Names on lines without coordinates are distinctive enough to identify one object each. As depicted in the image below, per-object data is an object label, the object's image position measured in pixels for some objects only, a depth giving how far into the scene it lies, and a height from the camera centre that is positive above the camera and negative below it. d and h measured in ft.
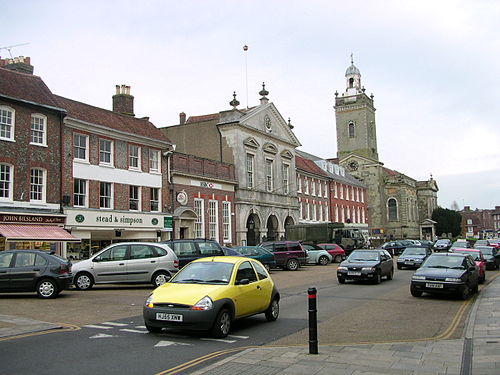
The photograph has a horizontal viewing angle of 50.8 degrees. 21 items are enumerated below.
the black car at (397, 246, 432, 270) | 100.07 -3.39
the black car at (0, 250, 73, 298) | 50.44 -2.12
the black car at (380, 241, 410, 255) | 168.66 -2.28
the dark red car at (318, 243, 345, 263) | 125.08 -1.97
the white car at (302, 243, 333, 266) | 116.67 -3.05
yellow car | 30.63 -3.14
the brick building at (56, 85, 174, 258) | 90.68 +13.25
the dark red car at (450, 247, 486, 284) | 74.33 -3.24
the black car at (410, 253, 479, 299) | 52.75 -3.90
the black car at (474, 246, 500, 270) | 102.83 -3.94
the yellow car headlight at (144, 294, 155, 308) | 31.61 -3.32
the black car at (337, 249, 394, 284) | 69.67 -3.45
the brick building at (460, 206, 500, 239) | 533.14 +21.09
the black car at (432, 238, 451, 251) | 161.89 -2.37
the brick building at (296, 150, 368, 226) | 188.88 +20.29
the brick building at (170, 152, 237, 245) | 114.32 +11.12
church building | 306.35 +44.12
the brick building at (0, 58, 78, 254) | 78.38 +13.45
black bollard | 27.09 -4.28
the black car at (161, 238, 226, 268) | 68.69 -0.38
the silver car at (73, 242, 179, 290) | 59.21 -2.03
